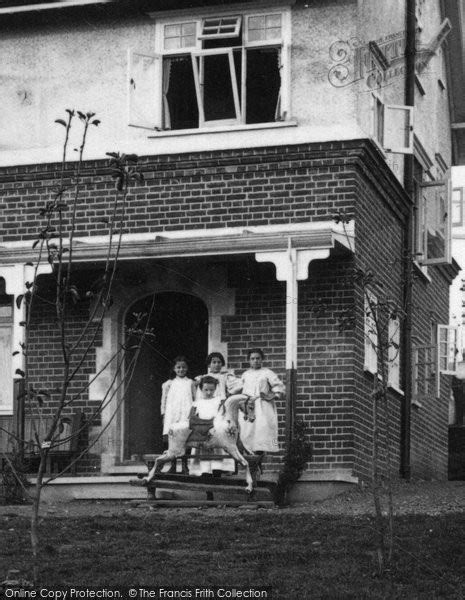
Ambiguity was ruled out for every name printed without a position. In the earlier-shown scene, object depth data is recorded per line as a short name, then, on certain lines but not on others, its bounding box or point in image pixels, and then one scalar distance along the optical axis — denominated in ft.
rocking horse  55.57
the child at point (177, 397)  59.11
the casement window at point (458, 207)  90.12
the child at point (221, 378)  57.62
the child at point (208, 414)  57.06
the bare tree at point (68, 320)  63.21
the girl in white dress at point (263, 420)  57.41
